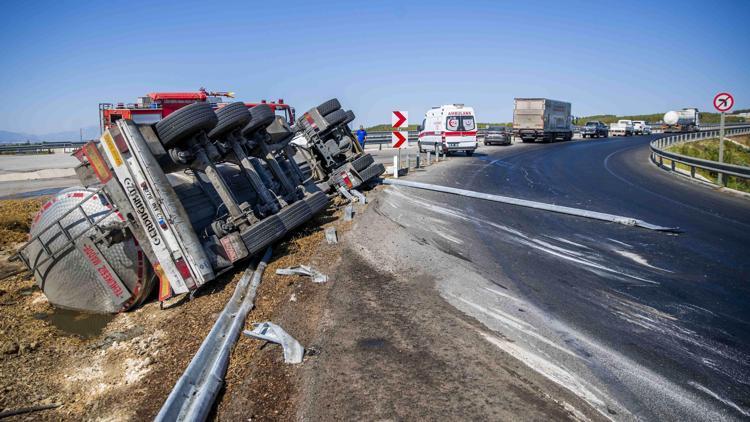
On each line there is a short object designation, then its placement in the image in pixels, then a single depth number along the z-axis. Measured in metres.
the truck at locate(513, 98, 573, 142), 38.50
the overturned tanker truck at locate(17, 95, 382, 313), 6.15
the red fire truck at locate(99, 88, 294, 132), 17.25
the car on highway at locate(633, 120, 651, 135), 62.12
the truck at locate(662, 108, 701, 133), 65.06
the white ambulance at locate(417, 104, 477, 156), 24.56
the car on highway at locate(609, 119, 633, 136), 61.28
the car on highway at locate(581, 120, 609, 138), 51.72
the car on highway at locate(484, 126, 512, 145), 37.72
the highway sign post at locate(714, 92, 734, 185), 16.92
